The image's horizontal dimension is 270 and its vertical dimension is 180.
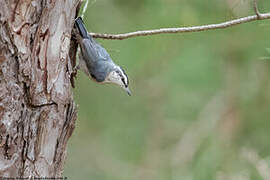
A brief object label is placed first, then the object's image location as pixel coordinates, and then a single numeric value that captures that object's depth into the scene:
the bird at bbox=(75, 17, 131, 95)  5.50
